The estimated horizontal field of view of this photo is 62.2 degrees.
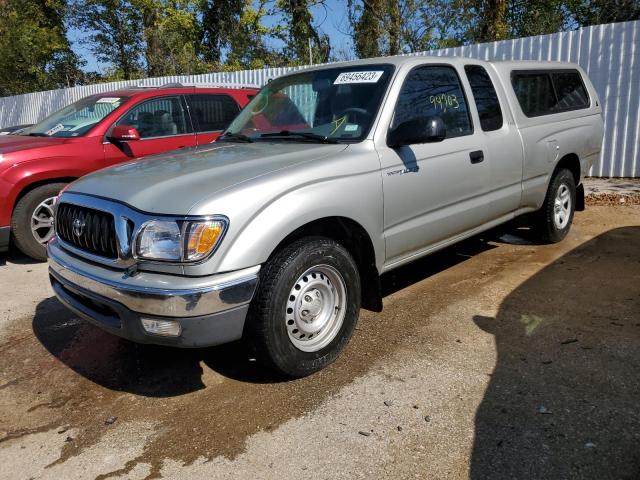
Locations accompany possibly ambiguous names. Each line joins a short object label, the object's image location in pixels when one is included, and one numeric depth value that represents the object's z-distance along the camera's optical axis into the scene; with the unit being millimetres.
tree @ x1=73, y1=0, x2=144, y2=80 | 29094
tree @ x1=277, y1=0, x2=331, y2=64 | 20500
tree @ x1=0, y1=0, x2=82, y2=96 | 28984
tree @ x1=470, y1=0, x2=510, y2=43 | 13914
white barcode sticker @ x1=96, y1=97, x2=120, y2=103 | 6465
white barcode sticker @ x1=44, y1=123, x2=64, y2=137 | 6418
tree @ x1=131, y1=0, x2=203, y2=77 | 26672
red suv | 5668
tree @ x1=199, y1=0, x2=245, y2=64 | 26828
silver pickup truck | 2656
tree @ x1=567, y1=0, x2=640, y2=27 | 14859
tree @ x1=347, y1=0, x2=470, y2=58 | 17344
